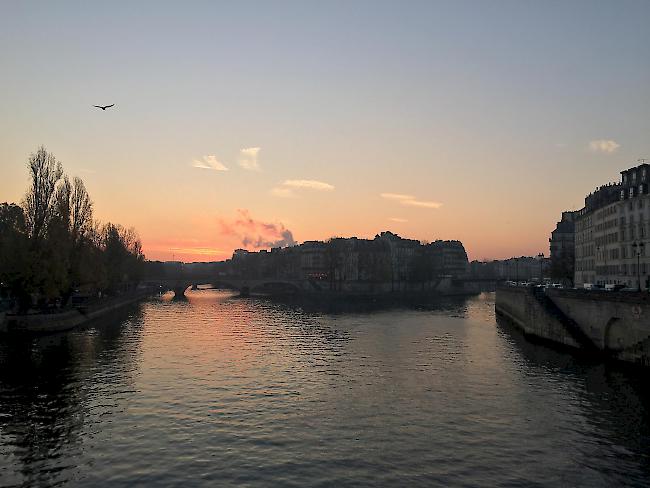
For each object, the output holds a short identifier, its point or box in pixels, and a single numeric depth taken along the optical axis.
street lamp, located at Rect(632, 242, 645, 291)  76.41
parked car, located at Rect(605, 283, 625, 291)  62.56
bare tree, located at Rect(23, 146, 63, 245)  79.12
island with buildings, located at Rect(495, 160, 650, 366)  49.16
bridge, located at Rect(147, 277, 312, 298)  189.30
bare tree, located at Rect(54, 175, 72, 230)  83.19
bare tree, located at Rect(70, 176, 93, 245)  94.50
